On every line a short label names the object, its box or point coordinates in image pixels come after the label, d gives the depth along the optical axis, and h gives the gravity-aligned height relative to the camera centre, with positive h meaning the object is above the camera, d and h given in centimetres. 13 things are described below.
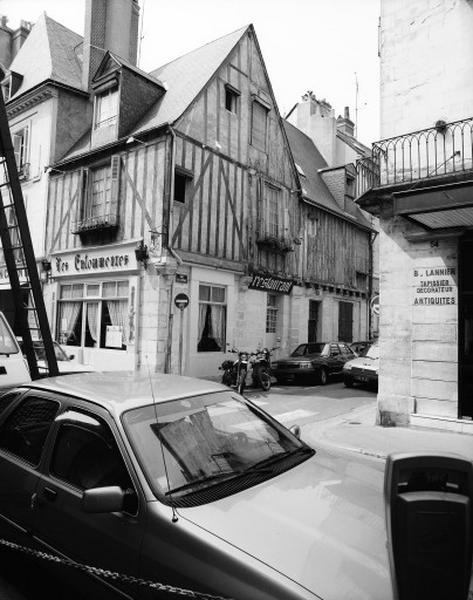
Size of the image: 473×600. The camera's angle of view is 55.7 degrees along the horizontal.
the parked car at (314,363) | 1420 -114
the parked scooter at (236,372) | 1221 -128
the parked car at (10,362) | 624 -62
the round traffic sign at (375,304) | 954 +55
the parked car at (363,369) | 1321 -122
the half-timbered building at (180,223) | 1348 +340
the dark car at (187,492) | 185 -90
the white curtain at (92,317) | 1500 +14
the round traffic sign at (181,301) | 1193 +60
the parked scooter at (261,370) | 1316 -132
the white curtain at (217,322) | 1494 +9
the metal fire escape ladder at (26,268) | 677 +79
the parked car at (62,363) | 827 -85
